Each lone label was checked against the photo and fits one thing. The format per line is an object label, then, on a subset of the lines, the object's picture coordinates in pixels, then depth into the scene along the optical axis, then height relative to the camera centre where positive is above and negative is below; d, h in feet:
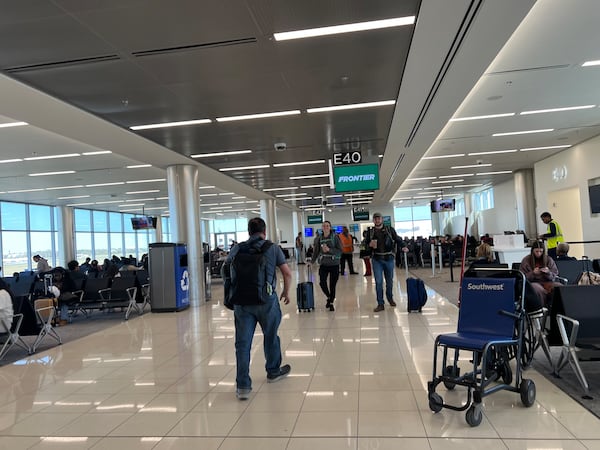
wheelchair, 10.41 -2.69
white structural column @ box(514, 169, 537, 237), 61.67 +3.37
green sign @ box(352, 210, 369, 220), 98.68 +4.23
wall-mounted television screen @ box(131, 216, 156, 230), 77.36 +4.04
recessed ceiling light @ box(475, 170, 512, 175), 61.93 +7.54
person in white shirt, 18.66 -2.37
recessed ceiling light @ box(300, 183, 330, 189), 57.99 +6.68
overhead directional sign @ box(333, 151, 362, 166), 34.01 +5.83
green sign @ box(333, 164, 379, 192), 33.32 +4.27
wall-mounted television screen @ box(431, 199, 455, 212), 76.84 +4.08
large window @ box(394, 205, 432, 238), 129.18 +2.99
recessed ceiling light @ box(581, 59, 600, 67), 21.77 +7.67
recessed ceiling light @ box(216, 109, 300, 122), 24.14 +6.75
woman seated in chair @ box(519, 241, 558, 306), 17.66 -1.79
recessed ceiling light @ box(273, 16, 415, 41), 14.48 +6.80
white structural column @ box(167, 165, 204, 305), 34.32 +1.98
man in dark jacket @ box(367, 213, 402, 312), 25.46 -1.08
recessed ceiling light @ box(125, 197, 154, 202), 68.32 +7.29
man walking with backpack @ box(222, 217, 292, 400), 12.51 -1.40
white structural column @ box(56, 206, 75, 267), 71.51 +2.38
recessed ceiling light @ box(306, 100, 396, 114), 23.12 +6.73
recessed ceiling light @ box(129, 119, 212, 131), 24.50 +6.64
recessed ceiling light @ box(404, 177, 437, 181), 62.25 +7.26
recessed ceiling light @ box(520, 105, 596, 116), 29.79 +7.64
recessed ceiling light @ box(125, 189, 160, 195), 58.88 +7.28
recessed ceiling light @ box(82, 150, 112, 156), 33.19 +7.22
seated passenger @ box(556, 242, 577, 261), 22.91 -1.47
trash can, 31.65 -2.26
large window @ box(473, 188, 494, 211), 83.76 +5.40
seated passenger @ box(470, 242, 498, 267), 35.53 -2.02
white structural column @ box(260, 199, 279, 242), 71.31 +3.88
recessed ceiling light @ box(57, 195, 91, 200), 59.61 +7.22
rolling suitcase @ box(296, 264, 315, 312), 27.40 -3.69
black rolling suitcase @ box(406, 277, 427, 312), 24.56 -3.56
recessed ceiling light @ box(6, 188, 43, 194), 51.42 +7.27
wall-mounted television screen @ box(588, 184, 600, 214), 38.40 +1.92
